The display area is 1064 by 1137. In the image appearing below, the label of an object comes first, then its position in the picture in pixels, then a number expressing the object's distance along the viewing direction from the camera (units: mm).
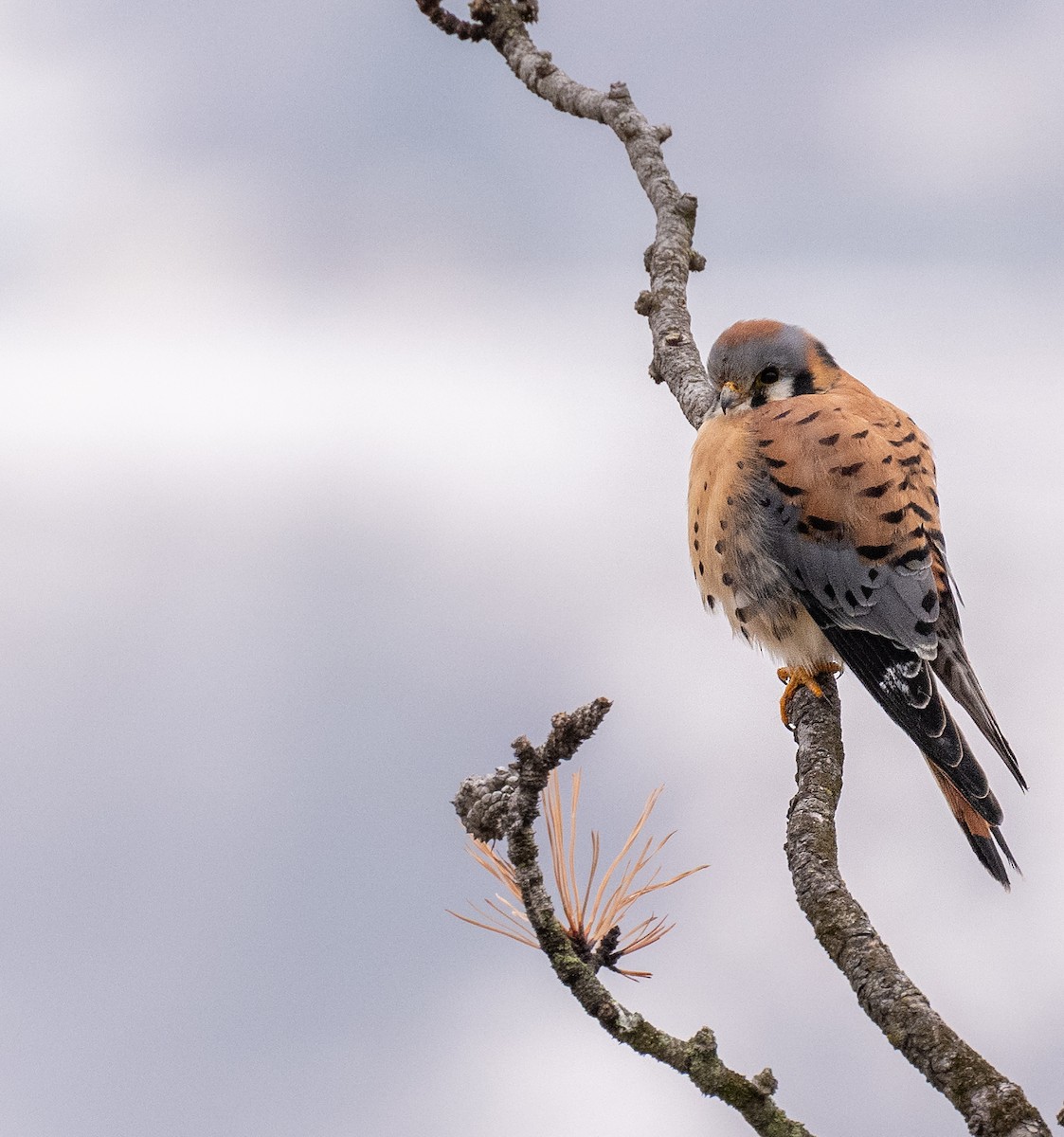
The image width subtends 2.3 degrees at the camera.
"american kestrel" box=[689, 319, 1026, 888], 8771
